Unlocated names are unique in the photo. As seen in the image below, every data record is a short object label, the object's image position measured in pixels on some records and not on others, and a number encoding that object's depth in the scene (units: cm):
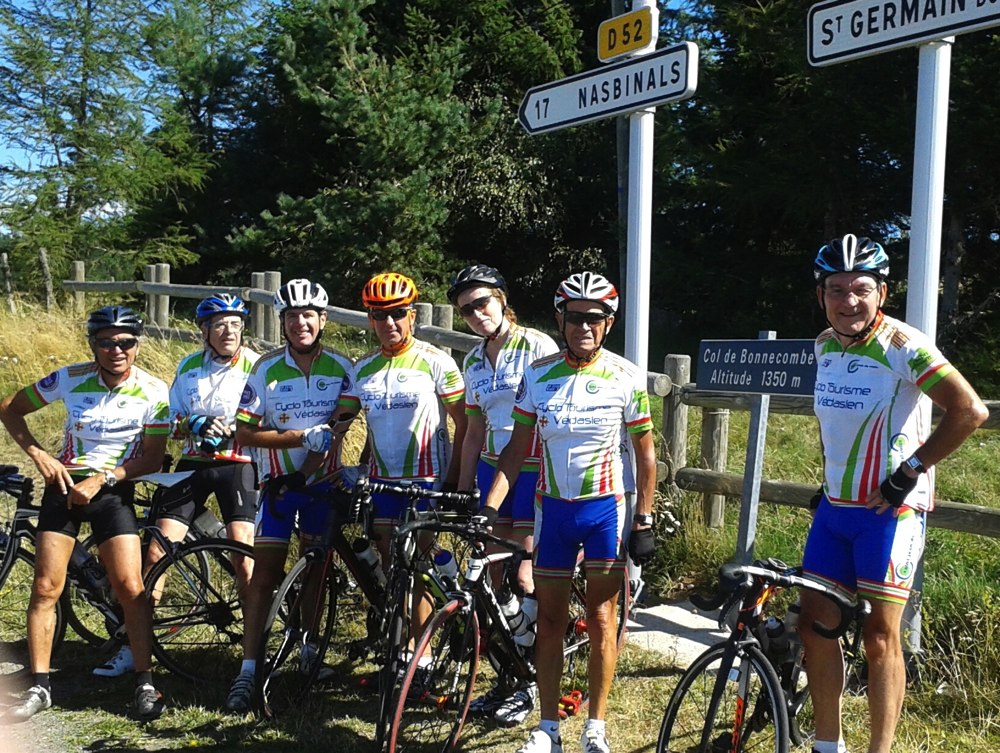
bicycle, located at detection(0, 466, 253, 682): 529
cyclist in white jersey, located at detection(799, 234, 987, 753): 362
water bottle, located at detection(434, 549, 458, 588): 452
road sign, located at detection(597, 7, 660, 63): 505
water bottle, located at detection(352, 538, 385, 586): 491
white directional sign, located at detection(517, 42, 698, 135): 481
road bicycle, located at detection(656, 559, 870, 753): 349
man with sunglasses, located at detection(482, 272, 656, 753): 418
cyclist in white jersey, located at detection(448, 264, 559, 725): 487
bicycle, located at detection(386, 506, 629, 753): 411
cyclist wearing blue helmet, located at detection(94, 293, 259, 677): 545
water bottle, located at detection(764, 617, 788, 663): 370
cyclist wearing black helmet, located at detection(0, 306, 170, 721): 495
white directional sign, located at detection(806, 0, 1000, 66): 407
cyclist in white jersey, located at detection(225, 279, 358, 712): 493
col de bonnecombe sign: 480
